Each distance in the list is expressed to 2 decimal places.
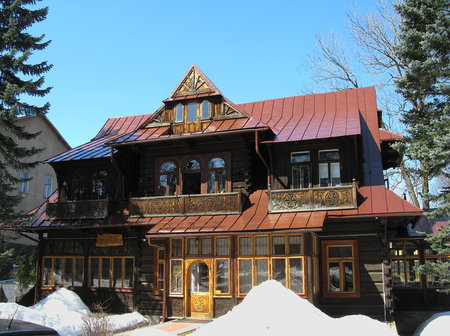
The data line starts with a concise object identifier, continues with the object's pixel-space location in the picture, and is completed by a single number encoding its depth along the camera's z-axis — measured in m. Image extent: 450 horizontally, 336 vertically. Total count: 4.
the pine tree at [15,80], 16.20
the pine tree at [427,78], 13.08
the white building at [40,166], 32.34
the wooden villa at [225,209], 15.48
